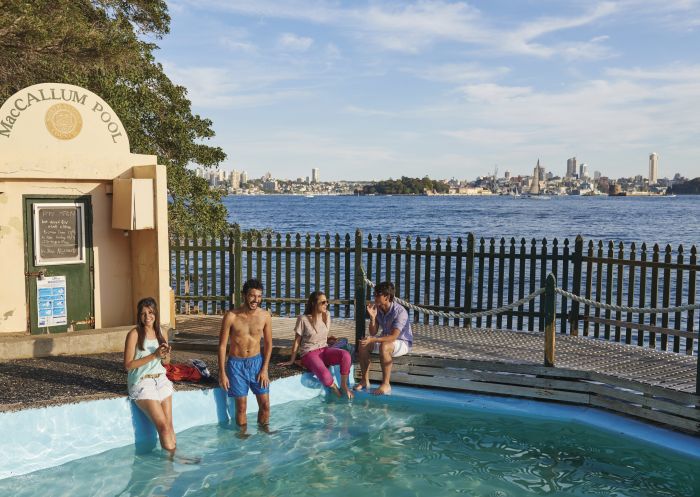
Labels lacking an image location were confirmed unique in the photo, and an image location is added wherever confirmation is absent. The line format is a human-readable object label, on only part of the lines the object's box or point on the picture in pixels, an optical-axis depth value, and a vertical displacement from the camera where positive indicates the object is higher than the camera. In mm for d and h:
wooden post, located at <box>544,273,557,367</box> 9039 -1671
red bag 8648 -2288
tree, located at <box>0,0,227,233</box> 11422 +2341
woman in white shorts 7453 -1974
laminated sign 10031 -1613
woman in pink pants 9195 -2106
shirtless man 8148 -1946
